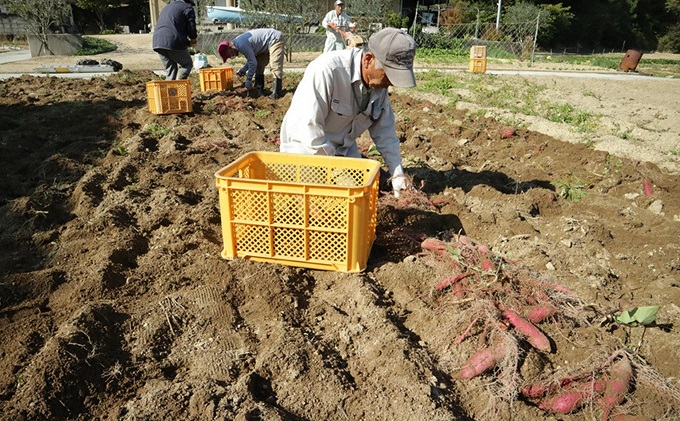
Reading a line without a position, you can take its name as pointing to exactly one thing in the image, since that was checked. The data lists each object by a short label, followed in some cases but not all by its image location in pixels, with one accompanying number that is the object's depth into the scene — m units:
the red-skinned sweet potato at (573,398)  2.33
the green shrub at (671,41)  36.15
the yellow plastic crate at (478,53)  13.73
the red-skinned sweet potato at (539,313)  2.75
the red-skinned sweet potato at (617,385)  2.31
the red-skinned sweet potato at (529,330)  2.57
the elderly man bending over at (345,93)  3.24
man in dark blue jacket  8.13
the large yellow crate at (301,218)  2.96
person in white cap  11.92
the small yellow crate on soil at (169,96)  7.43
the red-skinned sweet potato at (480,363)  2.47
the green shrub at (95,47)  19.44
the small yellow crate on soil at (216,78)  9.51
